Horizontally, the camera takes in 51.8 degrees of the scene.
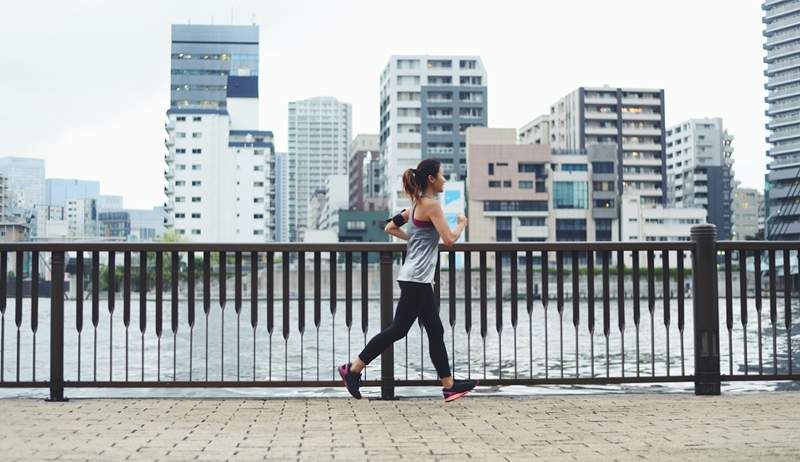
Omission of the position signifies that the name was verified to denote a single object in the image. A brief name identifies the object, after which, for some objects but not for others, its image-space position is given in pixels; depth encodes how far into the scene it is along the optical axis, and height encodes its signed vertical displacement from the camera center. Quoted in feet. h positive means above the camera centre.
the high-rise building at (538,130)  442.91 +66.40
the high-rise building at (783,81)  492.54 +102.64
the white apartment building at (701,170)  473.26 +47.56
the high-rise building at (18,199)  446.60 +32.89
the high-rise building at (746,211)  566.77 +27.59
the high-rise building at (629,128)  414.41 +61.92
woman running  18.67 -0.62
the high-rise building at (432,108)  372.38 +65.67
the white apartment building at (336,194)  495.00 +35.40
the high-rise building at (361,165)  452.35 +50.96
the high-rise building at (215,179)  371.35 +33.50
